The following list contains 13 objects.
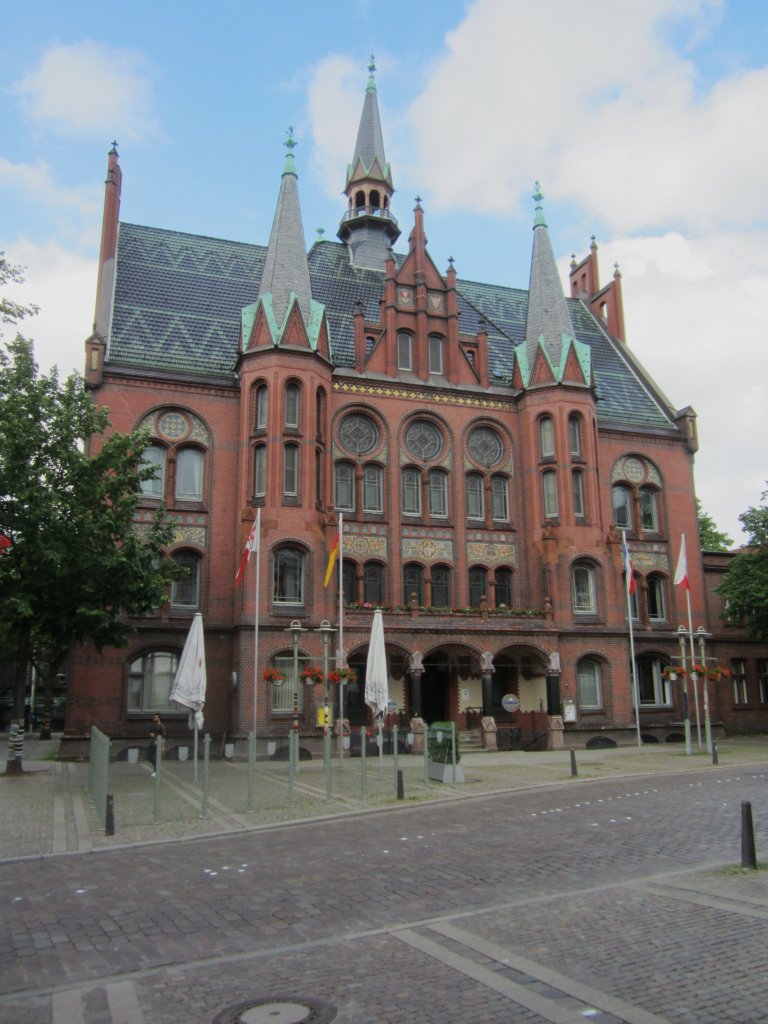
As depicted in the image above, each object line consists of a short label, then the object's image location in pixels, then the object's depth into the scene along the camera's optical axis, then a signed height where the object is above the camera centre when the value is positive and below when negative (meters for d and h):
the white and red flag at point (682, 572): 32.47 +5.04
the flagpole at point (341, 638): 28.49 +2.47
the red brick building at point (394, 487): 32.28 +9.23
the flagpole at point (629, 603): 32.67 +3.94
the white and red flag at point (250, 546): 28.24 +5.29
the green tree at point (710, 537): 56.91 +11.25
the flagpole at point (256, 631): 28.75 +2.66
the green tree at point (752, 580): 36.97 +5.51
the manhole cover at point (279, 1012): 6.47 -2.23
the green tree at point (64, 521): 23.75 +5.25
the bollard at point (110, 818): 14.75 -1.75
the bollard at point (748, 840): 11.12 -1.64
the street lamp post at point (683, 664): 29.16 +1.60
